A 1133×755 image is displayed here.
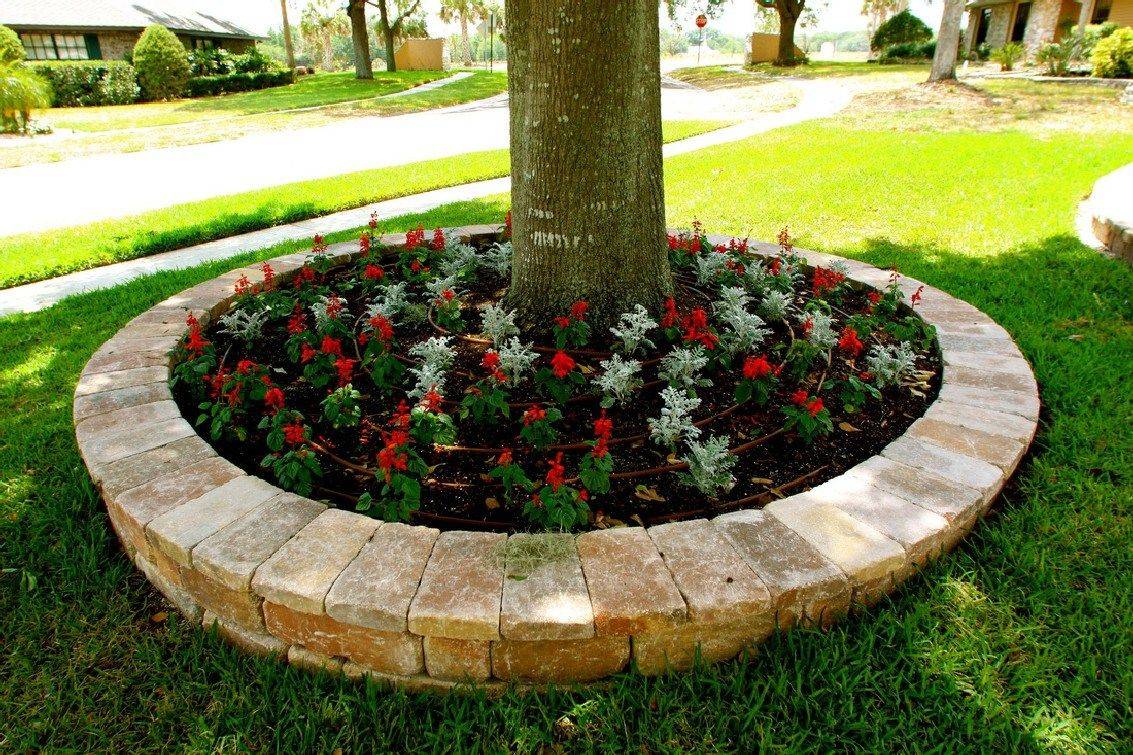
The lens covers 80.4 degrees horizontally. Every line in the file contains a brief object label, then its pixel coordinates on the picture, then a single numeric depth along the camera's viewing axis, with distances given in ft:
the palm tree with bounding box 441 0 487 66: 154.73
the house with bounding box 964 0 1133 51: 77.15
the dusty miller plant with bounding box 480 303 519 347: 9.33
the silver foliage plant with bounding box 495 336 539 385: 8.69
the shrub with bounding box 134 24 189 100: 76.43
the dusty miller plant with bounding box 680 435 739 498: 7.33
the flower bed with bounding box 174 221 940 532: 7.42
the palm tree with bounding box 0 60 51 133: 46.29
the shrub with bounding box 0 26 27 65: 56.61
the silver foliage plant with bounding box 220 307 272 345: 10.63
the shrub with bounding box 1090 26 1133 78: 51.80
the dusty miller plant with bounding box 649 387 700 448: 7.93
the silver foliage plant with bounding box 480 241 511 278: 11.96
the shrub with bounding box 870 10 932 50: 90.17
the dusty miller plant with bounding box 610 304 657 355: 8.90
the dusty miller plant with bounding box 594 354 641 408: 8.38
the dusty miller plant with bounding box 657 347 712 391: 8.75
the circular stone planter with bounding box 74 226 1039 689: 5.56
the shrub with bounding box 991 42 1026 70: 66.95
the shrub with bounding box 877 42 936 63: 87.86
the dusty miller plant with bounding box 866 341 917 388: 9.37
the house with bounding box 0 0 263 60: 83.82
